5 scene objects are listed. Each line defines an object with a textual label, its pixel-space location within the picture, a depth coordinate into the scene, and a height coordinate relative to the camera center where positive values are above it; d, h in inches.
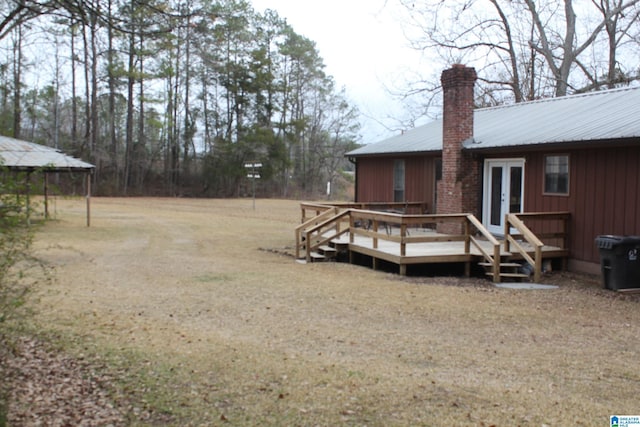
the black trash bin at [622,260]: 406.3 -36.1
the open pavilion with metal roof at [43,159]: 744.3 +46.4
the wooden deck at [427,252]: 465.4 -39.3
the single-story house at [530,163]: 451.8 +36.7
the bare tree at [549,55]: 1018.1 +260.2
